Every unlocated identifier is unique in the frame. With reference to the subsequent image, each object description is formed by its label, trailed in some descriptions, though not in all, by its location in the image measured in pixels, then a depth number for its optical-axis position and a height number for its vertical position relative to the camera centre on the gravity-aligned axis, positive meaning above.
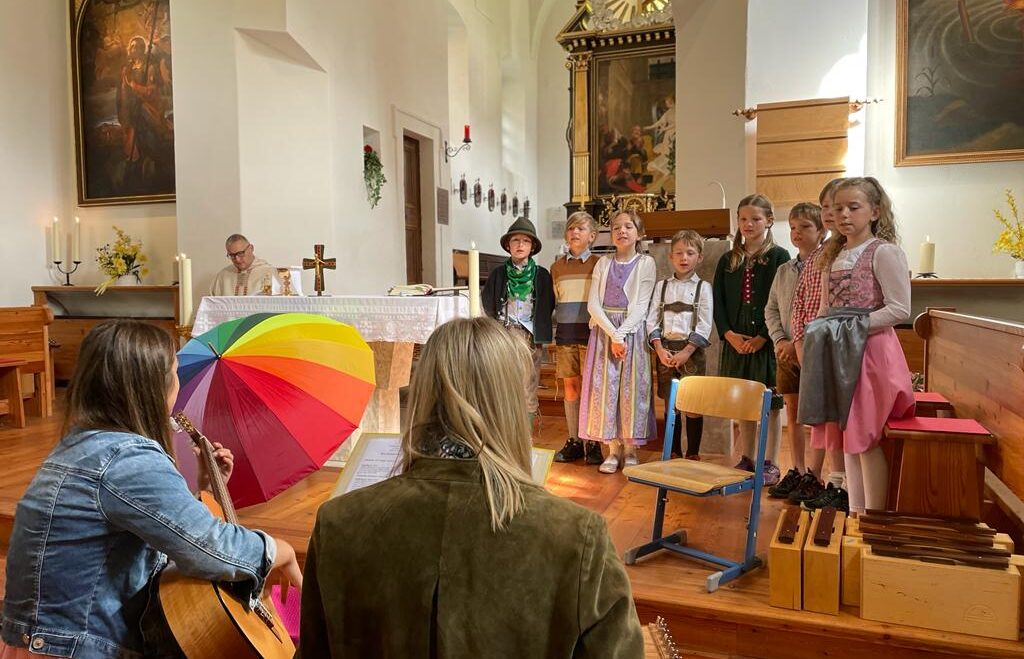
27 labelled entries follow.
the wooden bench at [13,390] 5.63 -0.75
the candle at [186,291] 3.72 -0.01
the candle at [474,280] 3.26 +0.03
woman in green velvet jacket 1.00 -0.36
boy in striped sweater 4.36 -0.20
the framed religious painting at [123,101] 7.54 +1.95
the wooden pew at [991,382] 2.50 -0.40
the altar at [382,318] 3.93 -0.17
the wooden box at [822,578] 2.41 -0.96
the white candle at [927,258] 5.68 +0.19
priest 5.73 +0.12
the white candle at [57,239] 7.50 +0.52
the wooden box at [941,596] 2.22 -0.96
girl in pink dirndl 2.85 -0.10
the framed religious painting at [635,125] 11.90 +2.58
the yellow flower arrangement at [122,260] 7.46 +0.30
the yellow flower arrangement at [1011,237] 5.54 +0.35
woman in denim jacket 1.38 -0.44
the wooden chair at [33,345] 5.70 -0.42
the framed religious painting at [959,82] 5.93 +1.62
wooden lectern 5.17 +0.44
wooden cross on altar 4.26 +0.14
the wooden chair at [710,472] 2.67 -0.71
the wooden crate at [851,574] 2.43 -0.95
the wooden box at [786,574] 2.44 -0.96
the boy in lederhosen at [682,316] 4.04 -0.17
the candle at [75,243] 7.64 +0.49
